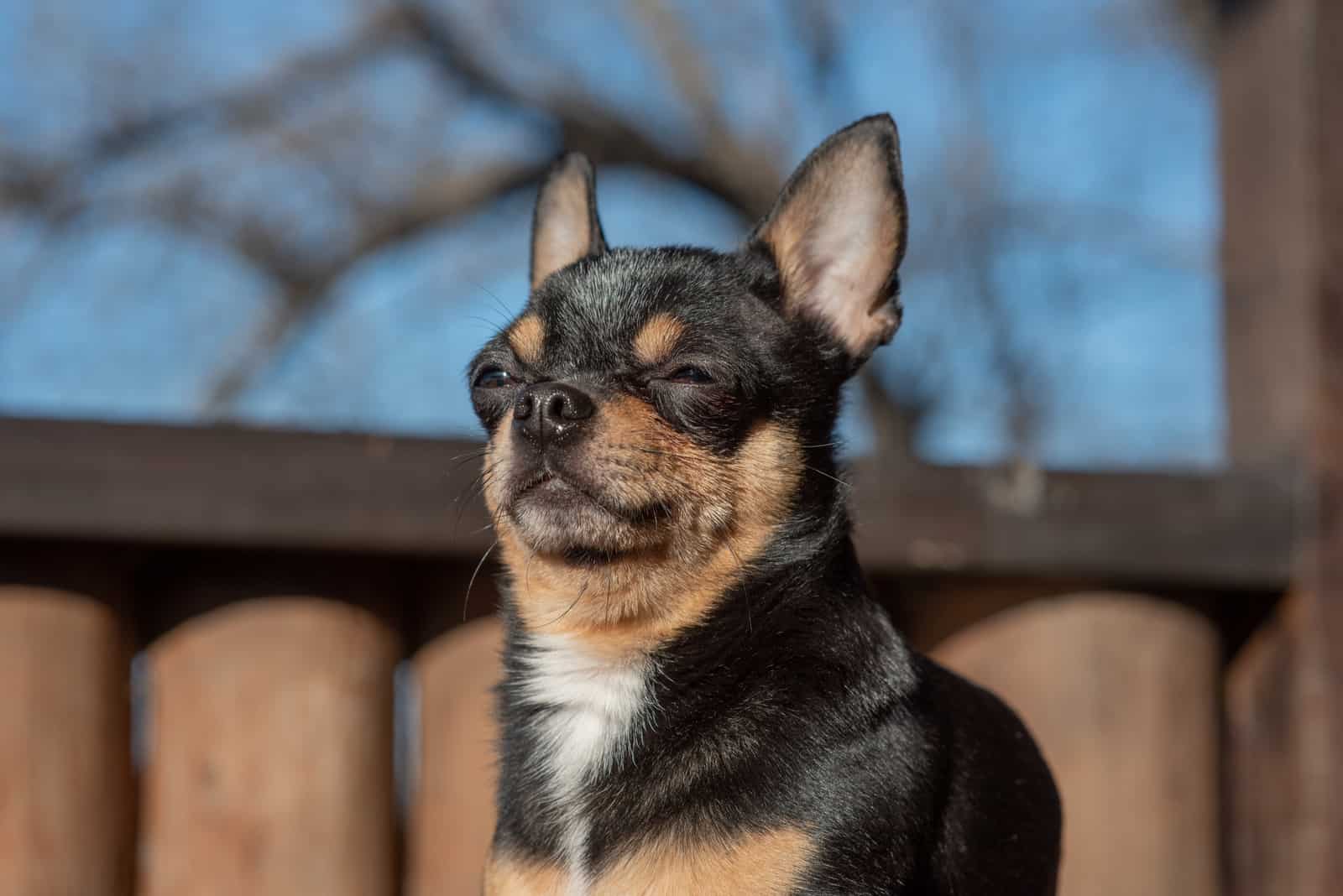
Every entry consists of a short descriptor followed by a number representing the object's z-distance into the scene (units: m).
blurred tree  7.93
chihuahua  2.37
